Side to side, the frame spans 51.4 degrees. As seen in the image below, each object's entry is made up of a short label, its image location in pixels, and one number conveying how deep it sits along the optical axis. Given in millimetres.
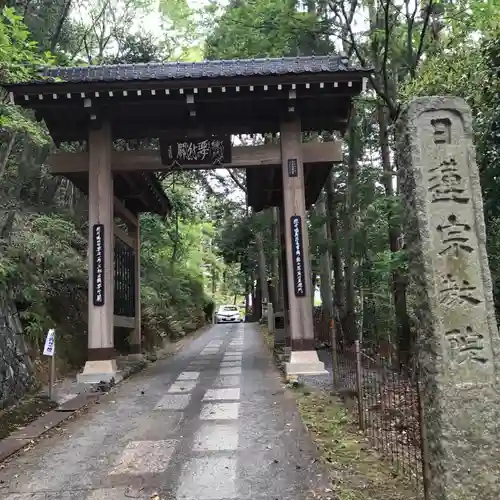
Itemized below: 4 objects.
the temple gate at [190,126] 10008
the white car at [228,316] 37875
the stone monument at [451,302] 3299
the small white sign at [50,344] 7516
